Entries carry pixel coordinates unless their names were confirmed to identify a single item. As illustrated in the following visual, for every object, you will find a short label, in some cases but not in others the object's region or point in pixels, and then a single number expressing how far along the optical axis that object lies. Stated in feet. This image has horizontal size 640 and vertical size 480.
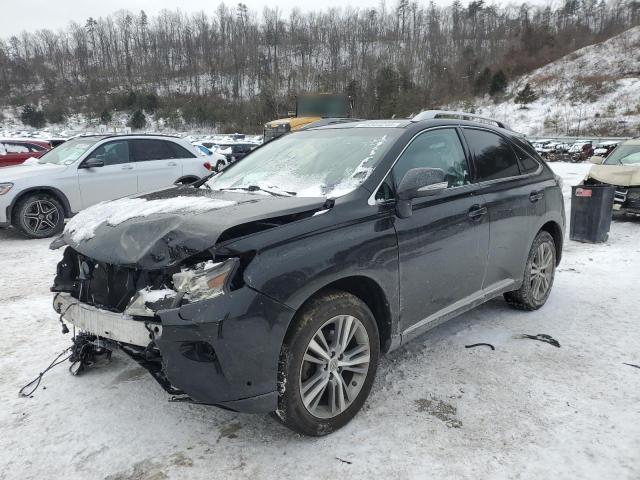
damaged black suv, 7.43
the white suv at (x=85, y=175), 25.05
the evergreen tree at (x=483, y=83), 188.85
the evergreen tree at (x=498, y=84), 181.88
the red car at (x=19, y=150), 43.83
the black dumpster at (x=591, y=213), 23.97
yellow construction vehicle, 63.95
